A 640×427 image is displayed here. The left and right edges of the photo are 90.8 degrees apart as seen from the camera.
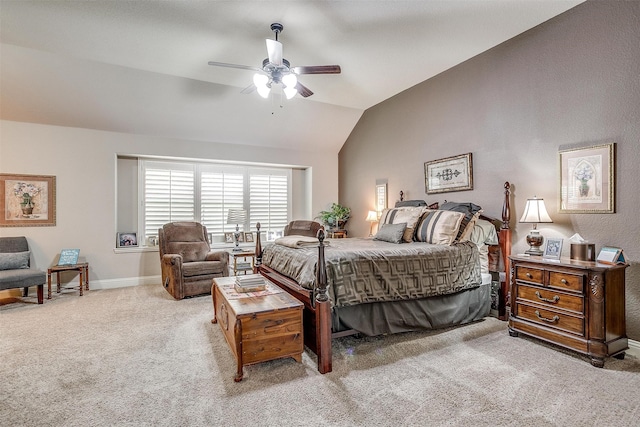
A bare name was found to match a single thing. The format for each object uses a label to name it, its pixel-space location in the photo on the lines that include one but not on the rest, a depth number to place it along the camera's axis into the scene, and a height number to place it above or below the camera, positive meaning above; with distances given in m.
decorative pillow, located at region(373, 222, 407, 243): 3.78 -0.22
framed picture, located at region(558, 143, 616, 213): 2.87 +0.33
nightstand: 2.54 -0.80
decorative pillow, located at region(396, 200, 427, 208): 4.70 +0.17
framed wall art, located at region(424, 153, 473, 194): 4.23 +0.57
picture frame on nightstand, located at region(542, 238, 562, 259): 2.94 -0.33
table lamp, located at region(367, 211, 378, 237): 5.80 -0.05
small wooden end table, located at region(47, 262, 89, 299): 4.51 -0.84
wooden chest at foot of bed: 2.30 -0.86
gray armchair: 4.00 -0.74
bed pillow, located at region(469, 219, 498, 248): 3.68 -0.24
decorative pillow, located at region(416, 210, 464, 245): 3.48 -0.15
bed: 2.65 -0.57
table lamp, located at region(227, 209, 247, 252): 5.83 -0.04
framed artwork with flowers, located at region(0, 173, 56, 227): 4.67 +0.22
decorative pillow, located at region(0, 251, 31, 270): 4.30 -0.63
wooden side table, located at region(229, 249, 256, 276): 5.13 -0.80
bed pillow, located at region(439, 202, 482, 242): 3.55 +0.00
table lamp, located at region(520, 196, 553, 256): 3.15 -0.04
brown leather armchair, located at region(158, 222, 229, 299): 4.55 -0.71
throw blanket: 3.31 -0.29
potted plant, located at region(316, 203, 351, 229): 6.61 -0.05
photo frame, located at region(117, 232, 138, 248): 5.42 -0.44
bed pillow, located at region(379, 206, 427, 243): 3.85 -0.04
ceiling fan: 3.02 +1.45
